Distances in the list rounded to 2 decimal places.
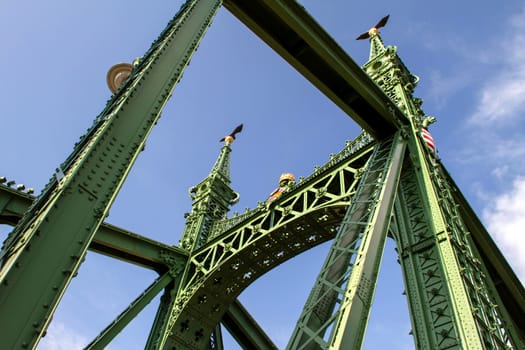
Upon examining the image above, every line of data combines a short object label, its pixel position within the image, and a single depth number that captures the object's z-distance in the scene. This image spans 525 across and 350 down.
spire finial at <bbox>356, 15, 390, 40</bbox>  17.53
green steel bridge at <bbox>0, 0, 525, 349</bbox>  4.14
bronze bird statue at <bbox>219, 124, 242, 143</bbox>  22.98
